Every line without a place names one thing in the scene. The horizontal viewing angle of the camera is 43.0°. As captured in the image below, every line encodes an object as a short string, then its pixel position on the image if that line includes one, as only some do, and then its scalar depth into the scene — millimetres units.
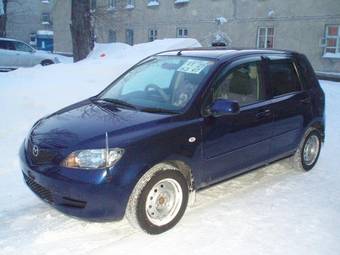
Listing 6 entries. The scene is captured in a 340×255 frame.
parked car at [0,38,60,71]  19766
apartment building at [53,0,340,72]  20453
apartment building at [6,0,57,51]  44875
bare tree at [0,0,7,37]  24422
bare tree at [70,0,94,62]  12836
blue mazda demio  3658
